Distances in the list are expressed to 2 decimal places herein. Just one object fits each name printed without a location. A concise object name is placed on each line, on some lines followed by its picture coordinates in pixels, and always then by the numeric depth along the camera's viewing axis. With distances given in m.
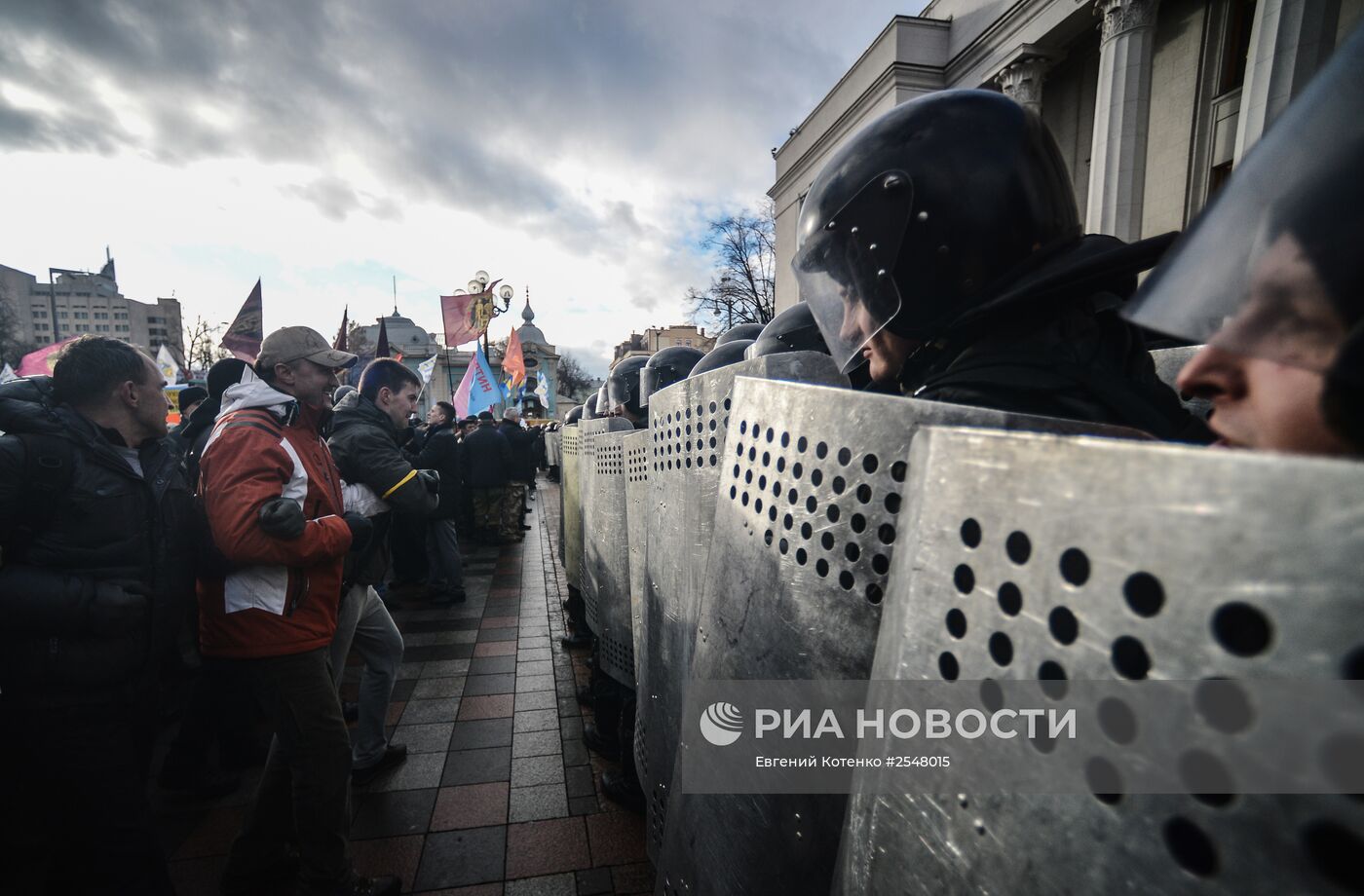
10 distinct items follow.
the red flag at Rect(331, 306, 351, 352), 9.59
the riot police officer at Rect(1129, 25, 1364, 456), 0.52
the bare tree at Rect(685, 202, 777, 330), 33.38
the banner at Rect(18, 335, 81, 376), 6.88
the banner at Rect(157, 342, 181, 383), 9.71
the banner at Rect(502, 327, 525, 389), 15.10
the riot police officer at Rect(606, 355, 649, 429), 4.94
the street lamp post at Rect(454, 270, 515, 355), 16.85
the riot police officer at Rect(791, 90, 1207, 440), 1.10
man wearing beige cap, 2.21
